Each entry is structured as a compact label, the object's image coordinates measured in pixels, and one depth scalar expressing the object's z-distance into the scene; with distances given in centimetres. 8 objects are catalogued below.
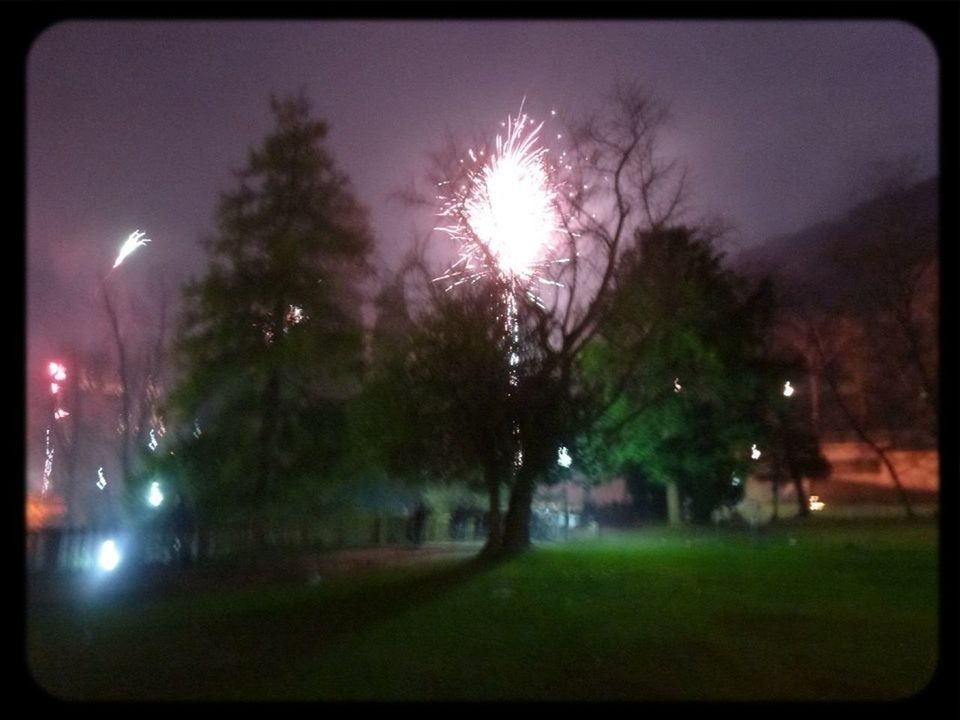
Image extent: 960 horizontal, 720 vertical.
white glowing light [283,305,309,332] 2795
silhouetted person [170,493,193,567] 2058
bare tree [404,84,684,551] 2264
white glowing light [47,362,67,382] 2370
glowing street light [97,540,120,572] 1911
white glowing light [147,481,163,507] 2695
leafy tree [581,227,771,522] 2456
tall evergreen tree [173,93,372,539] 2766
